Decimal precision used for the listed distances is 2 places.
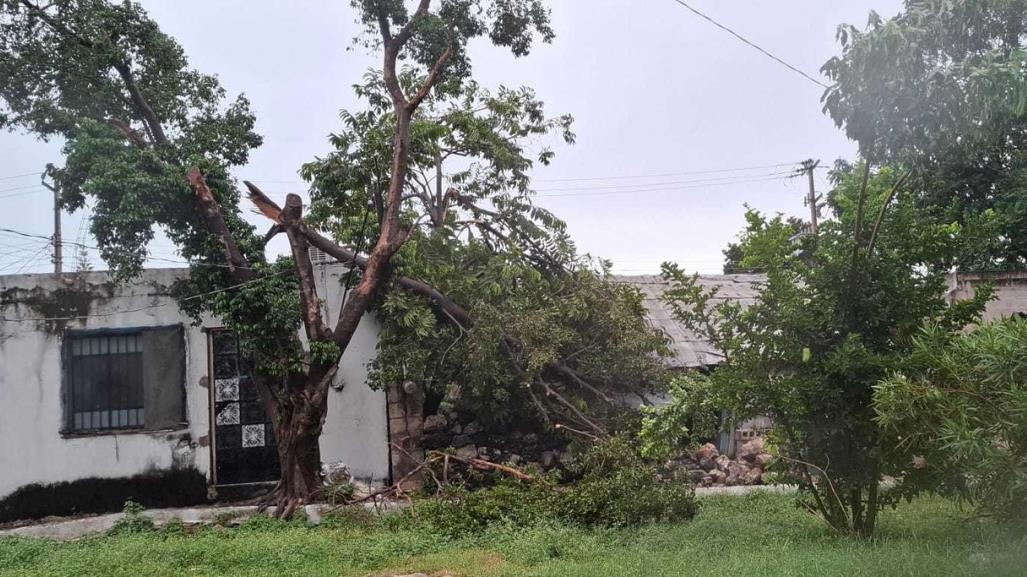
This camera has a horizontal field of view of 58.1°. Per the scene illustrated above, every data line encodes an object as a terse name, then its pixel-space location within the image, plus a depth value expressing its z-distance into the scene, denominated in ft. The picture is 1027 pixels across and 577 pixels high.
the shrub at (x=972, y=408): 18.83
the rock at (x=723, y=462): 44.45
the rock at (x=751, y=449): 45.32
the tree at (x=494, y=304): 41.50
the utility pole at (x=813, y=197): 95.81
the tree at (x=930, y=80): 21.26
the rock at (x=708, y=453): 45.55
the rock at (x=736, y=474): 43.32
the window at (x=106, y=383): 43.21
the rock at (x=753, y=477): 43.09
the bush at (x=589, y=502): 32.83
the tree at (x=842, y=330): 25.59
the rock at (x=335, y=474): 40.66
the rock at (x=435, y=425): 44.98
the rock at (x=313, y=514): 37.37
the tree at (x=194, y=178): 38.19
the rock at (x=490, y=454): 44.34
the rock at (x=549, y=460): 44.60
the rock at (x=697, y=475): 43.45
